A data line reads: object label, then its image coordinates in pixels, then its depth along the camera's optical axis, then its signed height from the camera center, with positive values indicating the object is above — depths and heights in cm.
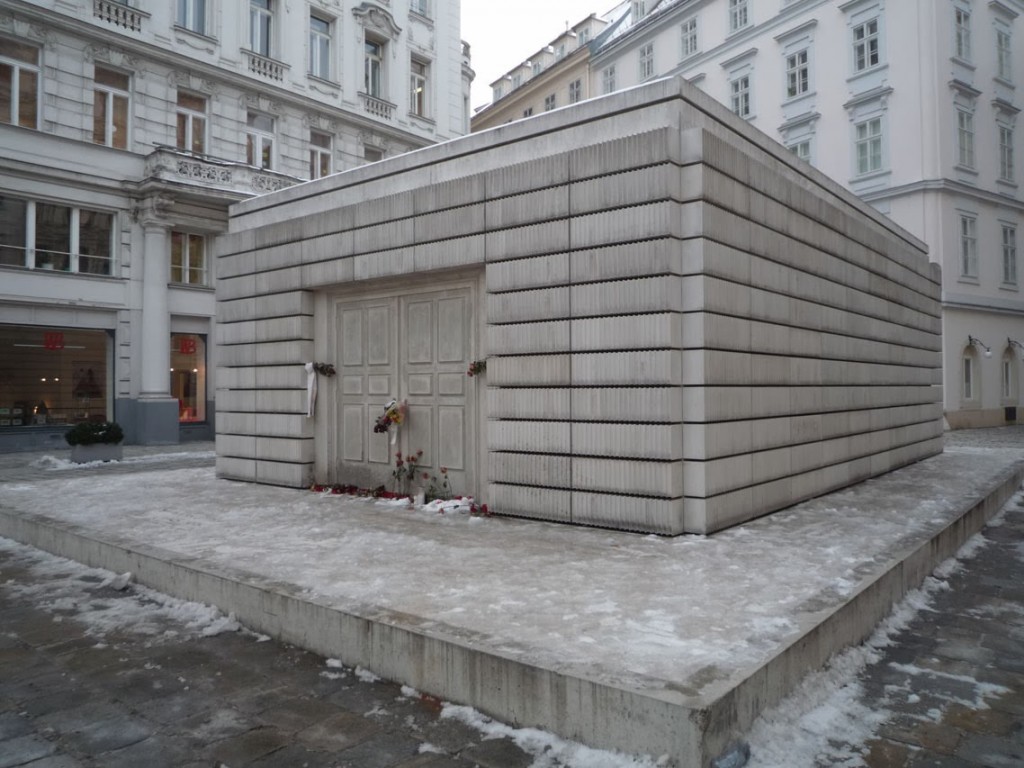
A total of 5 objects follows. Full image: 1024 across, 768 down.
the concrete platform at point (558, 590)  373 -145
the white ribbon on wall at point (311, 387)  1116 +11
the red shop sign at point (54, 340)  2058 +154
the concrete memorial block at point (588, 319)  764 +98
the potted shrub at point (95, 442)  1684 -111
